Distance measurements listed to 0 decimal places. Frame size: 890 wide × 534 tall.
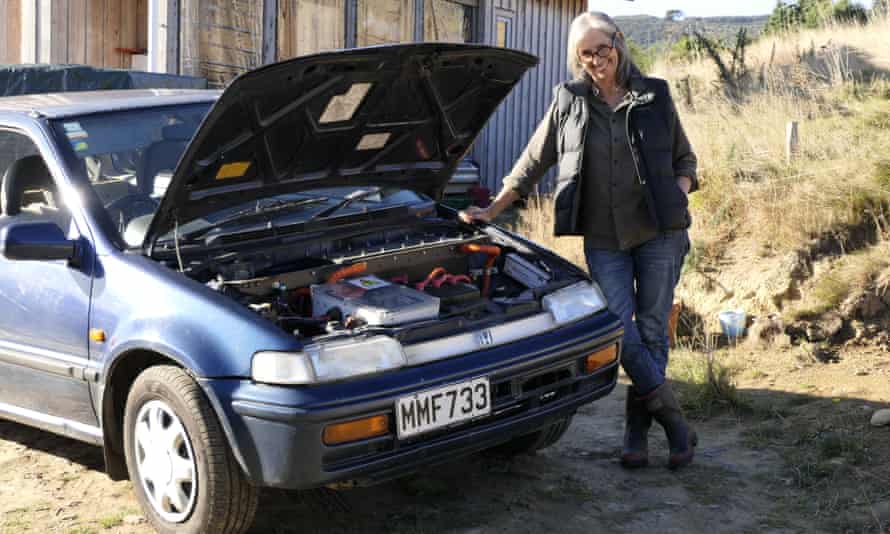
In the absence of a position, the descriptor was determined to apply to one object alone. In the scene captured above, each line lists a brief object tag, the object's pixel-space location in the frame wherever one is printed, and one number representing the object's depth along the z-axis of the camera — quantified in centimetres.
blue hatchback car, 341
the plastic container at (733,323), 670
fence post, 839
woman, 438
